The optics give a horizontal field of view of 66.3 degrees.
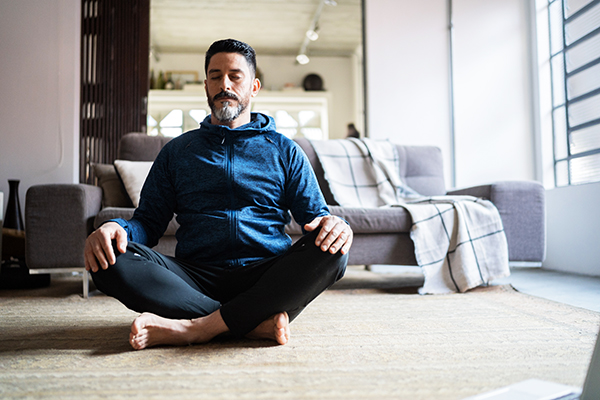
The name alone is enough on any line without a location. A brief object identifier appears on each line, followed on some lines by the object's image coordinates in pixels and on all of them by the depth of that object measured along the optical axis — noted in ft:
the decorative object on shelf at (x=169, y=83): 24.82
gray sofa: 7.47
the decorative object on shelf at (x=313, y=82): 26.25
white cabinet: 24.72
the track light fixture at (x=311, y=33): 20.16
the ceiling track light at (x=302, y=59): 24.13
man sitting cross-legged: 4.01
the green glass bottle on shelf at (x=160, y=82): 24.82
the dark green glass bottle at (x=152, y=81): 24.70
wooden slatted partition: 12.77
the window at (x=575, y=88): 10.47
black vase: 10.46
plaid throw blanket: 7.66
